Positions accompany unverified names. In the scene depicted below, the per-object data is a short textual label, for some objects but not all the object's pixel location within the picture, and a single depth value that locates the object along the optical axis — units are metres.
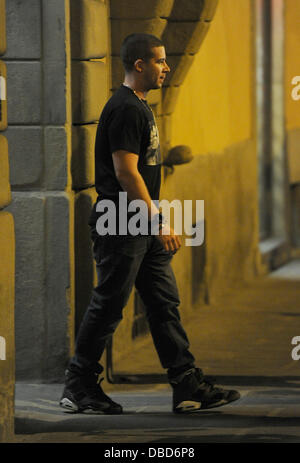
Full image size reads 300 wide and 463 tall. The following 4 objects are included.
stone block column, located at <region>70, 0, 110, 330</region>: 15.34
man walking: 13.27
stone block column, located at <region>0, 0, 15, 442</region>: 11.85
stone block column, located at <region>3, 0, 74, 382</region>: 15.16
